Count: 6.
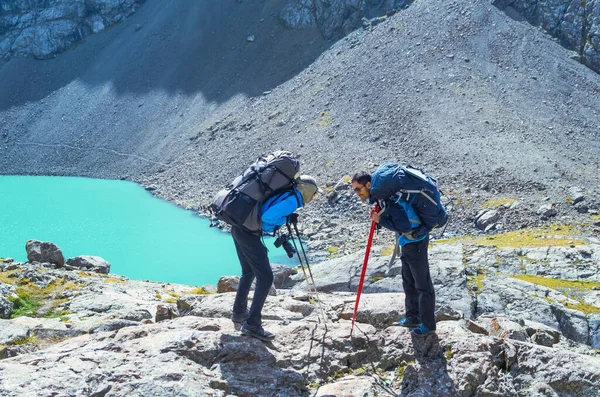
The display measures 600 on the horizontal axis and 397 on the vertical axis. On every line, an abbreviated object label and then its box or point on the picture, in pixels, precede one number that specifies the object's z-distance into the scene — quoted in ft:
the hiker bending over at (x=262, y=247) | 22.56
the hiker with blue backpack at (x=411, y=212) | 21.99
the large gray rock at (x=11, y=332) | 30.30
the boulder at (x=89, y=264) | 61.57
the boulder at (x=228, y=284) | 41.60
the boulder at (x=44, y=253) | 56.59
